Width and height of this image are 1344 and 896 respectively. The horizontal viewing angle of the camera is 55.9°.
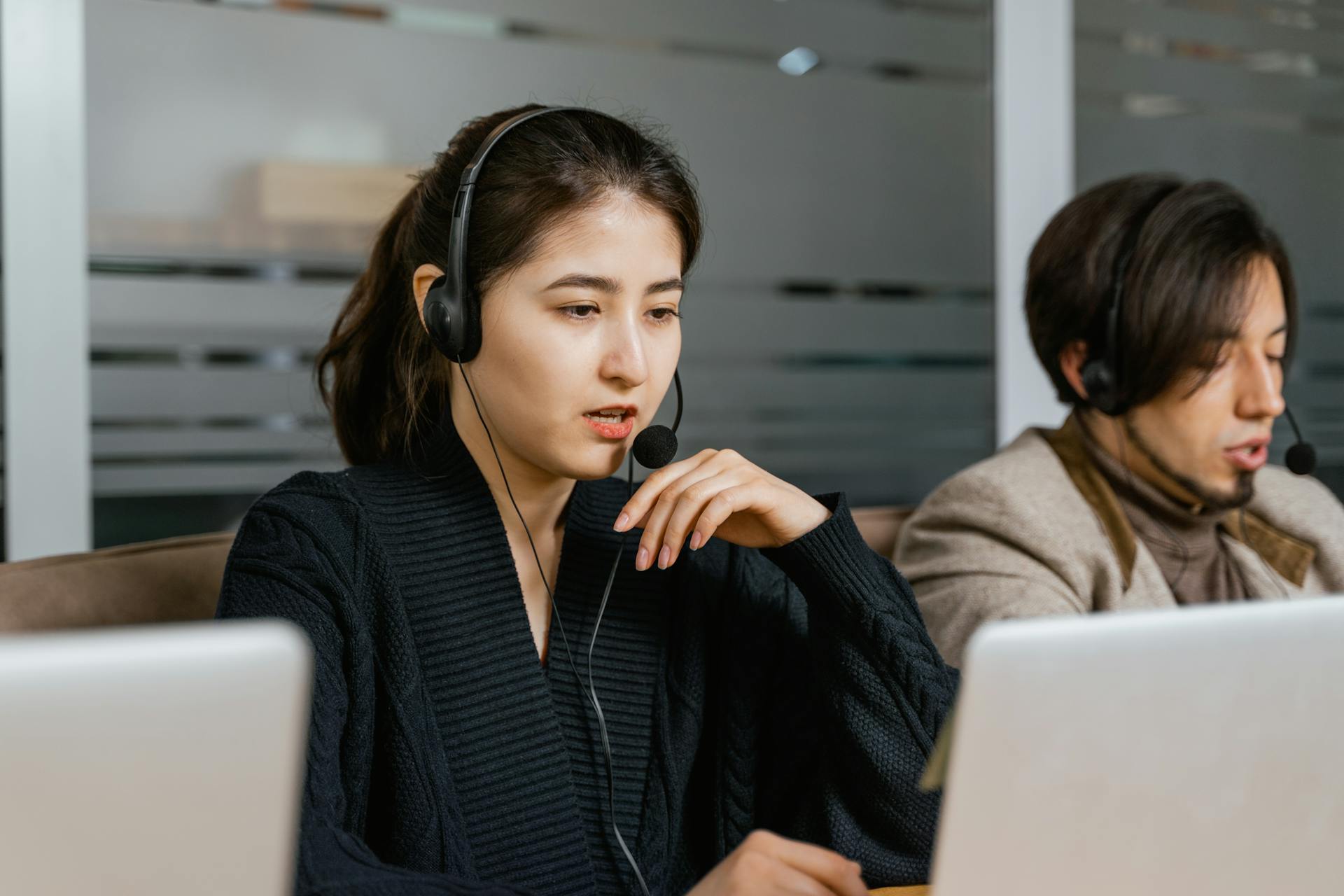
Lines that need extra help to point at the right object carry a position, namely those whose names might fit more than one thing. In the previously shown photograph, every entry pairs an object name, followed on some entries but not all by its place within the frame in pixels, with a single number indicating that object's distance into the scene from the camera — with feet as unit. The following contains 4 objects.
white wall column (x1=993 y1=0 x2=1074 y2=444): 7.73
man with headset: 4.80
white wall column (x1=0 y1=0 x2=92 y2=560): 5.55
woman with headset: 3.40
